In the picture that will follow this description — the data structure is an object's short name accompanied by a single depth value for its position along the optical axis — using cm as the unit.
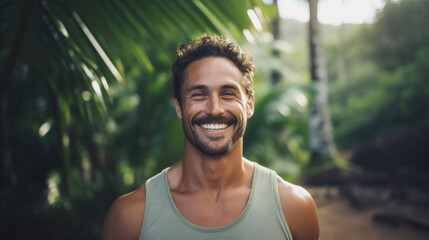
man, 121
